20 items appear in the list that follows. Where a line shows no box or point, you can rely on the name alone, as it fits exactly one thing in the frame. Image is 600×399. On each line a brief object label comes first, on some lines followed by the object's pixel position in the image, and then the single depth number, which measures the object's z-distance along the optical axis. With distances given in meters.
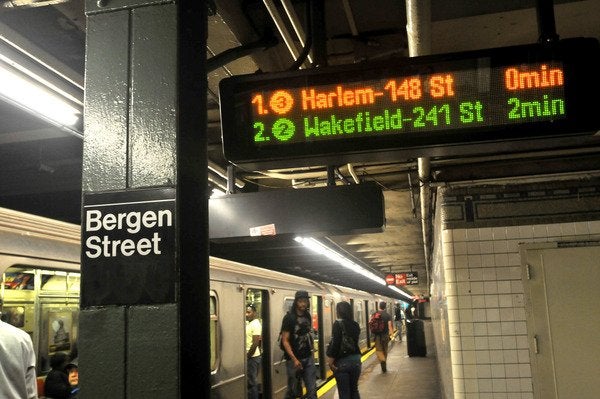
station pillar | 1.86
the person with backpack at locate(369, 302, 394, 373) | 11.88
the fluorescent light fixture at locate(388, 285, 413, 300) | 33.81
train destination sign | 2.41
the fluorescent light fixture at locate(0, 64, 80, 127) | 3.10
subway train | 3.95
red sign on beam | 18.28
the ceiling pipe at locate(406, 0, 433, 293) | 2.46
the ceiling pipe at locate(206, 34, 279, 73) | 2.97
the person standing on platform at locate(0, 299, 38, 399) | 3.22
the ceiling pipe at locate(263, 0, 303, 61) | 2.71
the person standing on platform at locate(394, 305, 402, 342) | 22.80
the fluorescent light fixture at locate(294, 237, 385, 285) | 9.29
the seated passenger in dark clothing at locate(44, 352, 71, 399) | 4.55
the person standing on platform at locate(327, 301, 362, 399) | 6.56
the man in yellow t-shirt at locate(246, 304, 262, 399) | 7.75
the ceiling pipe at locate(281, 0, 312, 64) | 2.77
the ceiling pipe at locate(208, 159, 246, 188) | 5.75
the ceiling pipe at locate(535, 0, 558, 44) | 2.51
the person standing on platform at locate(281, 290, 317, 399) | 6.84
